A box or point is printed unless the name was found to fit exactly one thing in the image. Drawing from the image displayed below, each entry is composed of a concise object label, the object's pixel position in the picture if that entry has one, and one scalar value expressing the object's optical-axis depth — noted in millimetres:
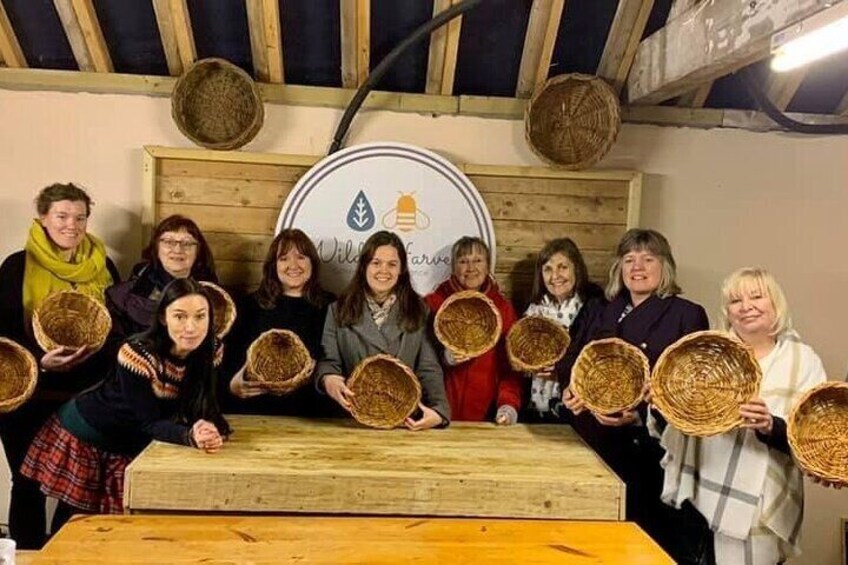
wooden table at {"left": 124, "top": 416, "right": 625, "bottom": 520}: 2381
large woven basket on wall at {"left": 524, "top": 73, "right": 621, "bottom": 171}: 3727
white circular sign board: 3818
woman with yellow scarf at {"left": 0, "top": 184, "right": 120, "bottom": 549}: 3240
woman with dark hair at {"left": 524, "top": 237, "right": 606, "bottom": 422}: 3477
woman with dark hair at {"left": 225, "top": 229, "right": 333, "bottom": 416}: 3363
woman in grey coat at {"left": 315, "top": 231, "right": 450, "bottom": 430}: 3092
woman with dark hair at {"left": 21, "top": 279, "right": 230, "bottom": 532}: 2600
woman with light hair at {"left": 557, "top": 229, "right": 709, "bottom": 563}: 3045
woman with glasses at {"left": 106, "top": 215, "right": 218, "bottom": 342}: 3275
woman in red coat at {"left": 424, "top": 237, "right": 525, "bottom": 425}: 3387
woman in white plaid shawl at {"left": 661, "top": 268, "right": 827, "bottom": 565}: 2533
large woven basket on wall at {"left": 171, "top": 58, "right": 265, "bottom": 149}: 3678
